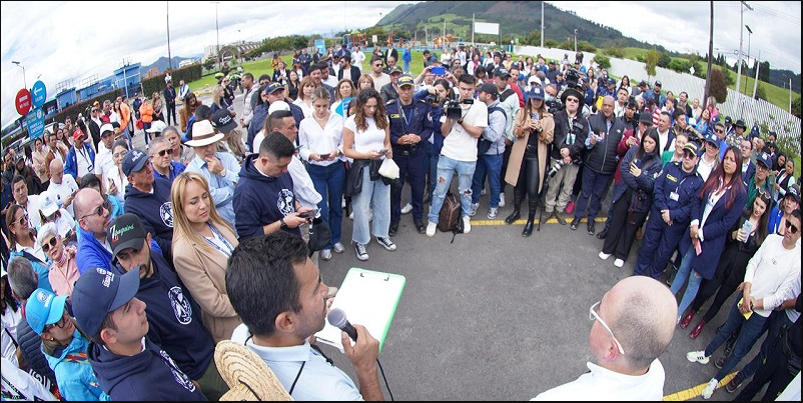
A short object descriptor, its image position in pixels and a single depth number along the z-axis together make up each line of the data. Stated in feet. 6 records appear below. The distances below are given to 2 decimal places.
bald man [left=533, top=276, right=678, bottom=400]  5.62
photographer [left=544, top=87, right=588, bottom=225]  19.03
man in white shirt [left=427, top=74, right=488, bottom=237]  18.04
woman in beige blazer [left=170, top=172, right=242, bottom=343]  8.89
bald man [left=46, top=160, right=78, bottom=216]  10.89
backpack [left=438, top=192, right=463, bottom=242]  19.16
